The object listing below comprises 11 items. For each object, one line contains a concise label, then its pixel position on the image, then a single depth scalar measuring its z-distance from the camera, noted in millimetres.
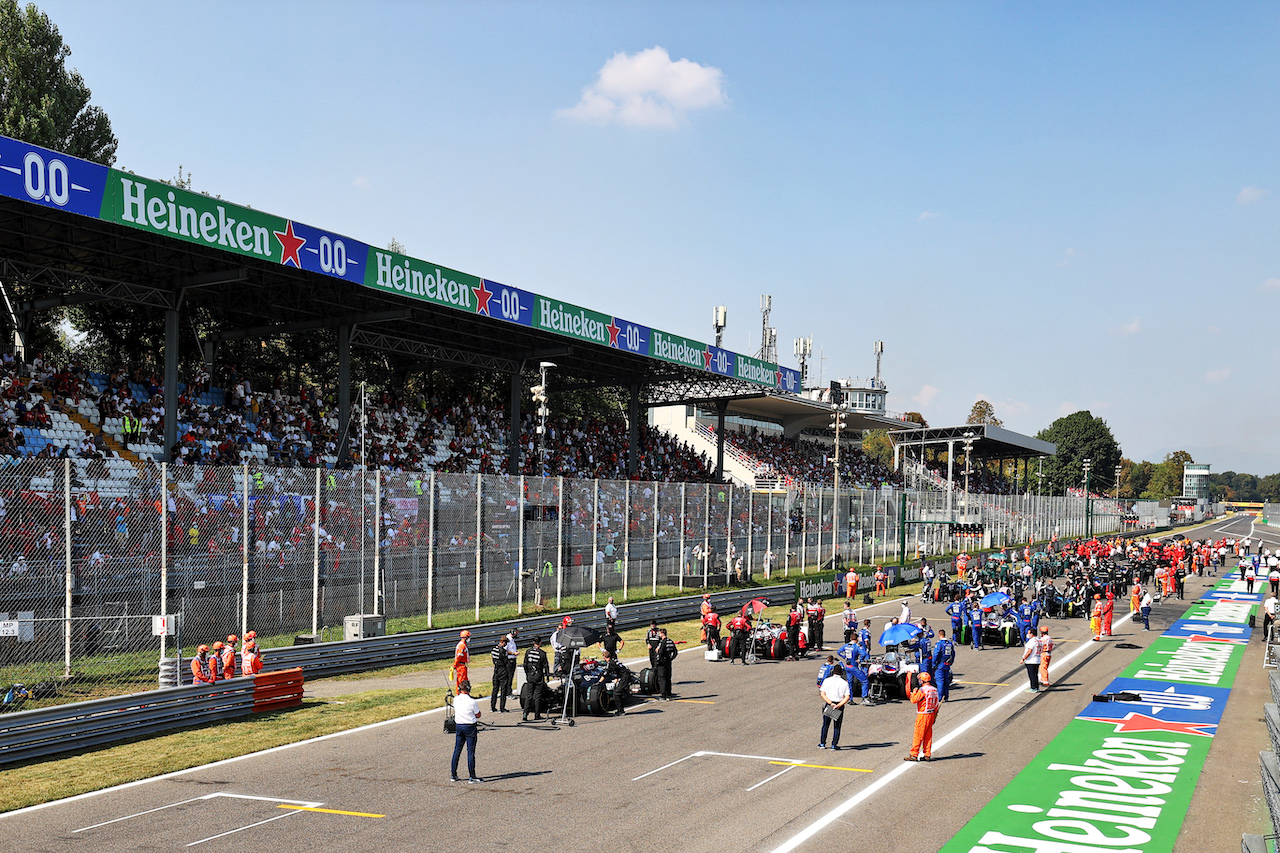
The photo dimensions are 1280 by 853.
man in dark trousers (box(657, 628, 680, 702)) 19969
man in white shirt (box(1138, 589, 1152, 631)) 32219
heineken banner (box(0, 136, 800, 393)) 21016
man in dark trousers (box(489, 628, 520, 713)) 18359
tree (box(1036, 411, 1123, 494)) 149375
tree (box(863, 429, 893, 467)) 161750
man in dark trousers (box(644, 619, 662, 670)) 20141
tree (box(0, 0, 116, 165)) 39500
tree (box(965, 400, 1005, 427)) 166625
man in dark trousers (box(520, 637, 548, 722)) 17516
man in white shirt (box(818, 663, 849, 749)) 15023
